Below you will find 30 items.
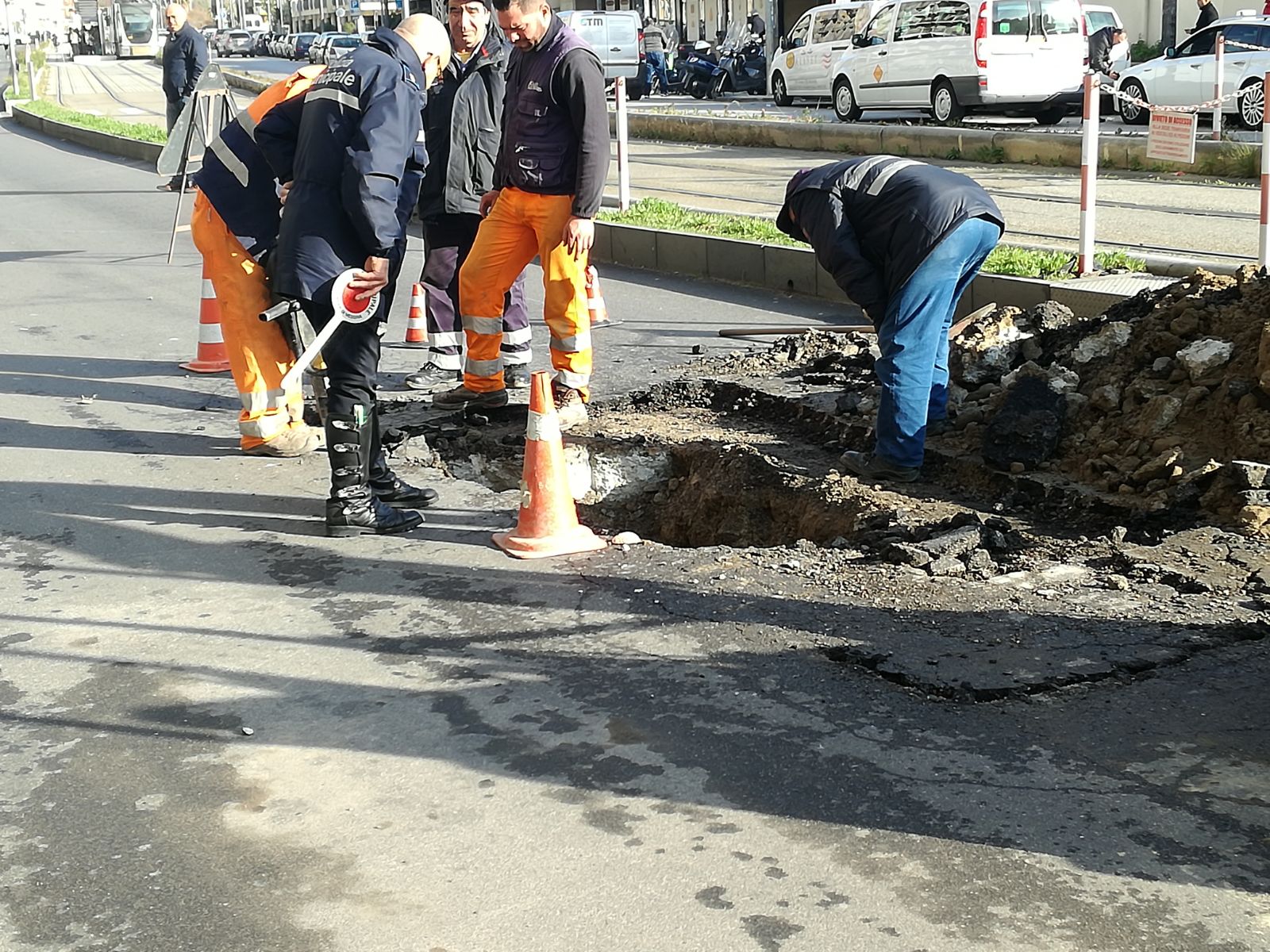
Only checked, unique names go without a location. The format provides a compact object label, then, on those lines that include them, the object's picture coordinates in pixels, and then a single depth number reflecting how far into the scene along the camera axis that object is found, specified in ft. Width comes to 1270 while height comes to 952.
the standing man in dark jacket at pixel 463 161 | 25.86
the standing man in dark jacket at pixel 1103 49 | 83.46
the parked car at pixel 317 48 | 148.46
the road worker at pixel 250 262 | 20.43
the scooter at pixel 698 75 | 117.80
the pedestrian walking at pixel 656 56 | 124.26
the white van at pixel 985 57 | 71.26
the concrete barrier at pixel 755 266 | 29.89
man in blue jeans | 19.21
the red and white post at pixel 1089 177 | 30.78
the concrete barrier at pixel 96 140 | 75.55
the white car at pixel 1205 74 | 62.69
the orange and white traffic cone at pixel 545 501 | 17.76
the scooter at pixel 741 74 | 116.26
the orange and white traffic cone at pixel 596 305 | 31.27
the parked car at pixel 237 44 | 279.28
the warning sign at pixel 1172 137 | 31.83
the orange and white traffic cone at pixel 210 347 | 28.12
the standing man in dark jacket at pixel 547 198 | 22.40
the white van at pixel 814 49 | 86.43
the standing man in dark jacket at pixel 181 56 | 61.05
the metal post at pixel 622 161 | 41.88
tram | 258.16
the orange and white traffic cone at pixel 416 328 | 30.60
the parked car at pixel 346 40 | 158.81
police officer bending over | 18.03
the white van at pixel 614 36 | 112.16
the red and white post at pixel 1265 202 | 27.89
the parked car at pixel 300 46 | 217.36
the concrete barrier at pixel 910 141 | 54.08
